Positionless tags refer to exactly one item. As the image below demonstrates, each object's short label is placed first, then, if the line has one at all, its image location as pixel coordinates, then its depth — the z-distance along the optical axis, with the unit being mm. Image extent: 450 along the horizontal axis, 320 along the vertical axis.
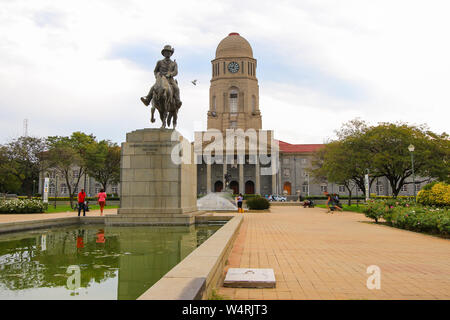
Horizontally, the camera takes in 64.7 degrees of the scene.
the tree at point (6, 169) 34875
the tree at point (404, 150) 31812
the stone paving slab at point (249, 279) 4805
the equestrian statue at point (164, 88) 14703
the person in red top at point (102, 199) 18881
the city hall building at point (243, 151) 73125
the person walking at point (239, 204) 29006
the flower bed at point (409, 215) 12654
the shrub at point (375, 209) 17819
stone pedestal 13828
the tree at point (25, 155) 36969
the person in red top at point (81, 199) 17500
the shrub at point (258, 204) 31750
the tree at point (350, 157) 34969
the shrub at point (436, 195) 18562
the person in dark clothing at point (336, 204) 33962
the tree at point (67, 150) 38469
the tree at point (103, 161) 48412
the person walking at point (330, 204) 31050
